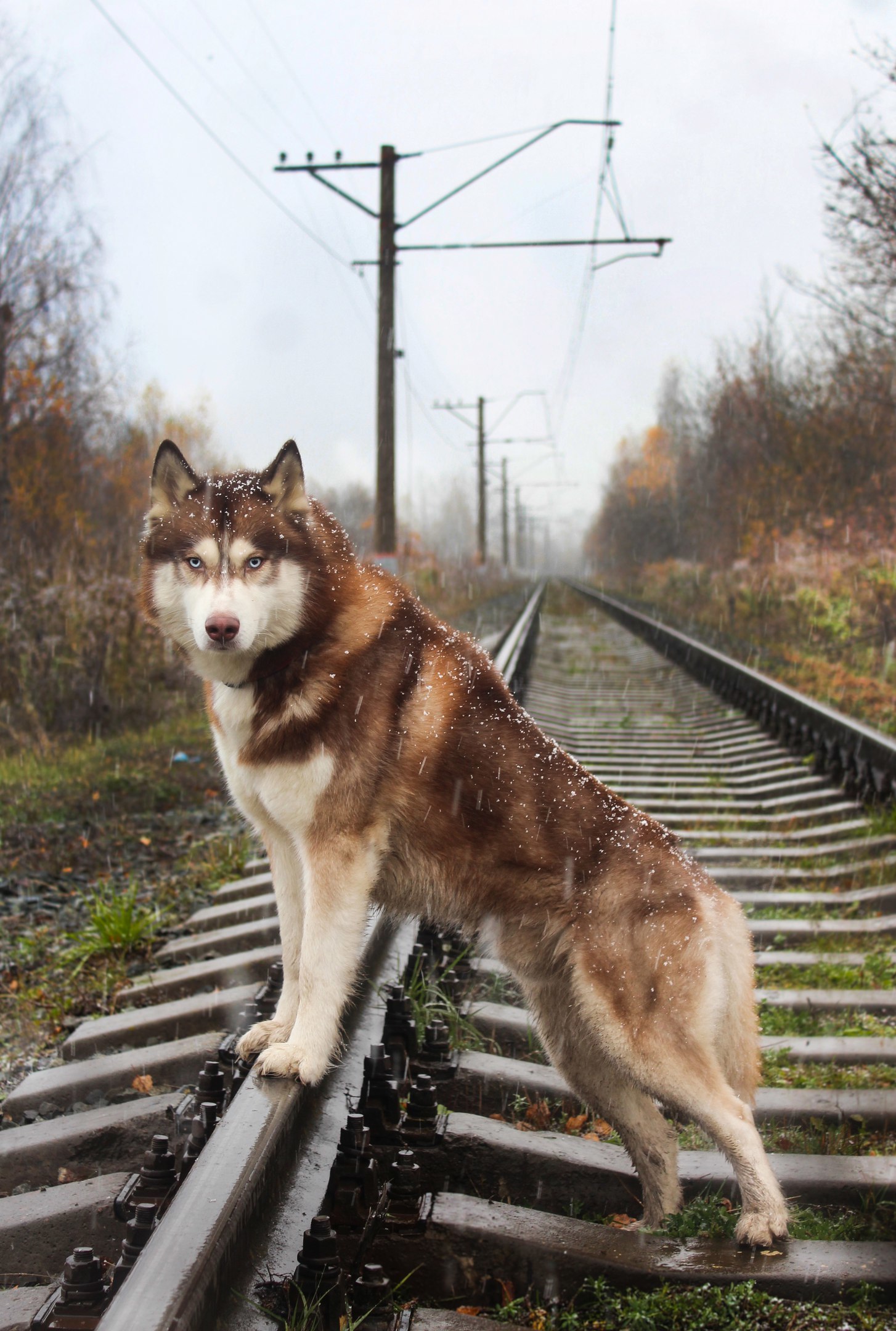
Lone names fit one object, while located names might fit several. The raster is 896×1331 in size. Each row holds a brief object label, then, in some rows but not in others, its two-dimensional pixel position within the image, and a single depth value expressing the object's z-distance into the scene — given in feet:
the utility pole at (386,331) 53.67
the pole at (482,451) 165.89
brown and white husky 8.22
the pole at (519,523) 328.49
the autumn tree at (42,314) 54.13
